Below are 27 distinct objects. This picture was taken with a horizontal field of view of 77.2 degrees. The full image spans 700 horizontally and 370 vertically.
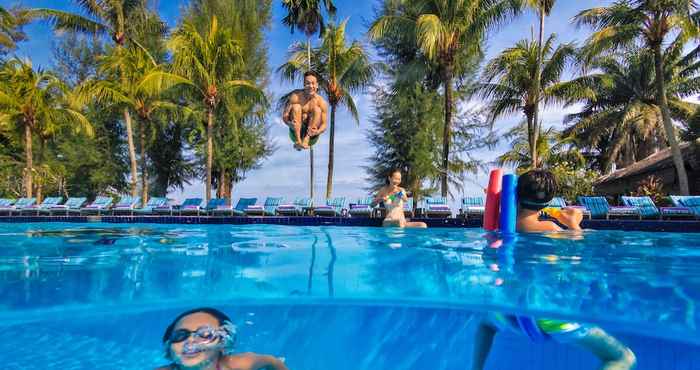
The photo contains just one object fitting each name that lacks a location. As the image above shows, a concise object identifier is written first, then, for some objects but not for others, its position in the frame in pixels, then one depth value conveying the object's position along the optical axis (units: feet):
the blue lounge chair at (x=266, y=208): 53.98
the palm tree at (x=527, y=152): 74.90
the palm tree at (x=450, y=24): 51.57
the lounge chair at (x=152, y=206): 53.47
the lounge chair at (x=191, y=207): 53.66
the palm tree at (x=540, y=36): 49.47
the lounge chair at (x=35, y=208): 53.11
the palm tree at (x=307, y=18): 57.52
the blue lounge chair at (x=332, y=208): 51.24
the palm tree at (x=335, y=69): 57.11
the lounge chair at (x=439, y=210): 47.65
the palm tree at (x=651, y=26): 45.70
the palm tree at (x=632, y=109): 76.74
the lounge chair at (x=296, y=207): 53.42
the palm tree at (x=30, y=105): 56.34
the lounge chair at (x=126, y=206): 53.62
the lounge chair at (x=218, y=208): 53.31
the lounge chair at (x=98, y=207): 54.13
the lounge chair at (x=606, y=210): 43.06
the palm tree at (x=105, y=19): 57.88
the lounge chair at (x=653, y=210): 40.73
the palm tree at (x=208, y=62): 52.34
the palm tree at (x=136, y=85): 51.96
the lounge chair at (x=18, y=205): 52.82
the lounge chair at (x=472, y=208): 47.29
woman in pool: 27.02
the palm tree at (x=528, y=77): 52.95
